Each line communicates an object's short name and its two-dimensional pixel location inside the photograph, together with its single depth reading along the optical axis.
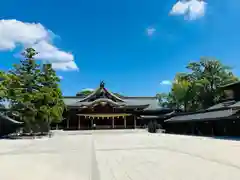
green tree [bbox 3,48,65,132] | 18.35
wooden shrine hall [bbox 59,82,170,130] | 32.07
